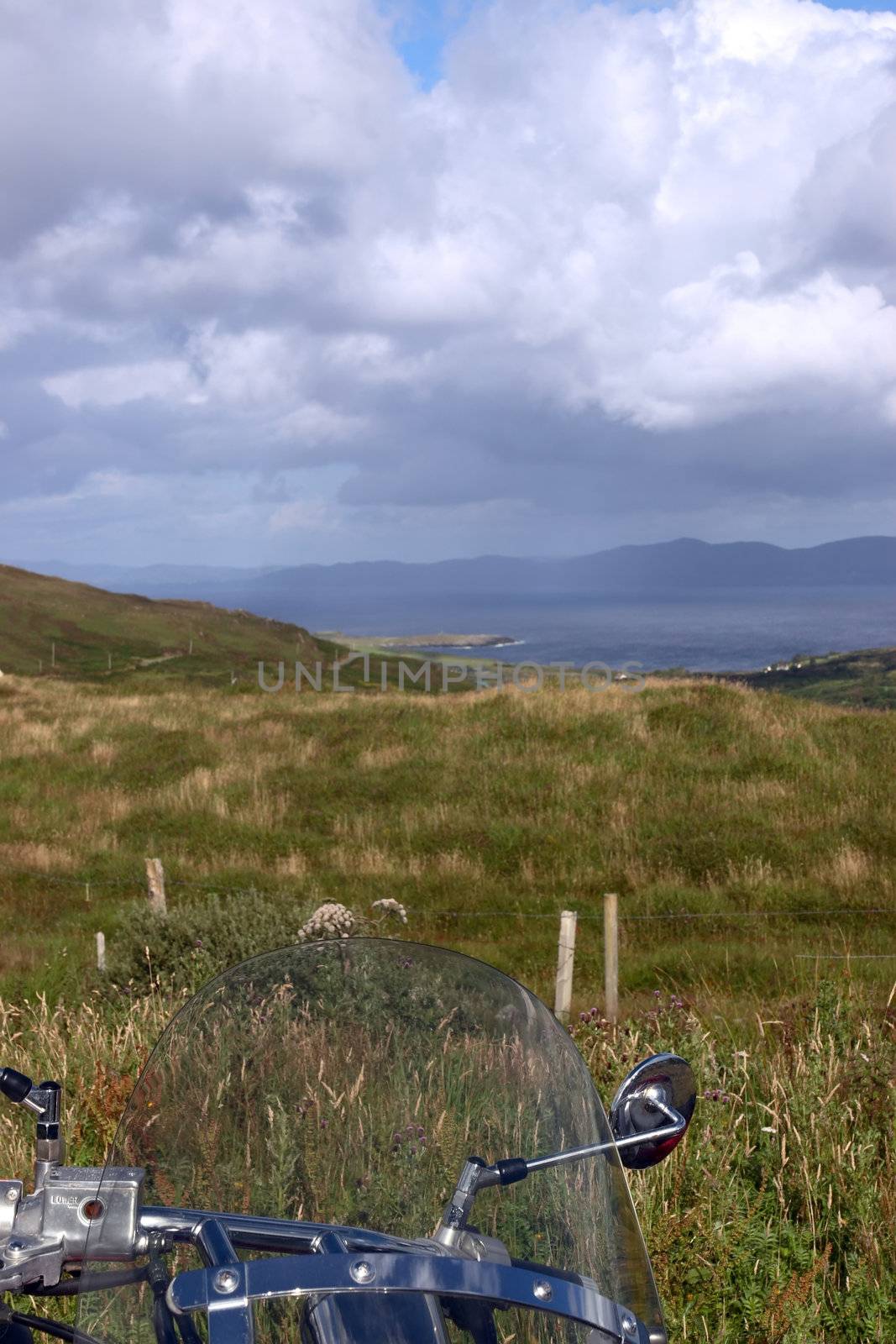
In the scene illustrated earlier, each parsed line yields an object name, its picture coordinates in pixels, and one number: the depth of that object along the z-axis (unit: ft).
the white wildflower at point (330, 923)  28.76
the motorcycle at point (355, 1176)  4.22
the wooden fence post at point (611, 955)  27.89
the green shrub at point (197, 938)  27.63
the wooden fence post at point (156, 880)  34.60
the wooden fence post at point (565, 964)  27.50
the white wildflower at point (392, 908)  34.84
